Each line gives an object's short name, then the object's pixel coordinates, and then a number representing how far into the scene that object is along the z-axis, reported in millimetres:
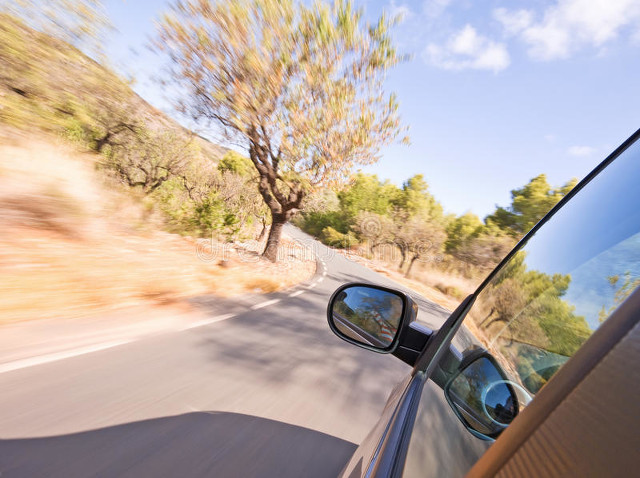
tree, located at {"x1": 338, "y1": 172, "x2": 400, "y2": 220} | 39125
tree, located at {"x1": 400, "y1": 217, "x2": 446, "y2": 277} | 23116
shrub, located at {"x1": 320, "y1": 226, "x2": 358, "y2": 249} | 34156
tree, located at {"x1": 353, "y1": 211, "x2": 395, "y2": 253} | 28438
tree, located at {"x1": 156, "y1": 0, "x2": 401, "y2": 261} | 6805
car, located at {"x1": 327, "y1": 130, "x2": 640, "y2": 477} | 346
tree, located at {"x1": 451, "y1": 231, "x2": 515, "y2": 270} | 15679
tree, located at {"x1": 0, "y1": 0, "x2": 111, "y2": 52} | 5504
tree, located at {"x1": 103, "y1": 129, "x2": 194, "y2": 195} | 12211
